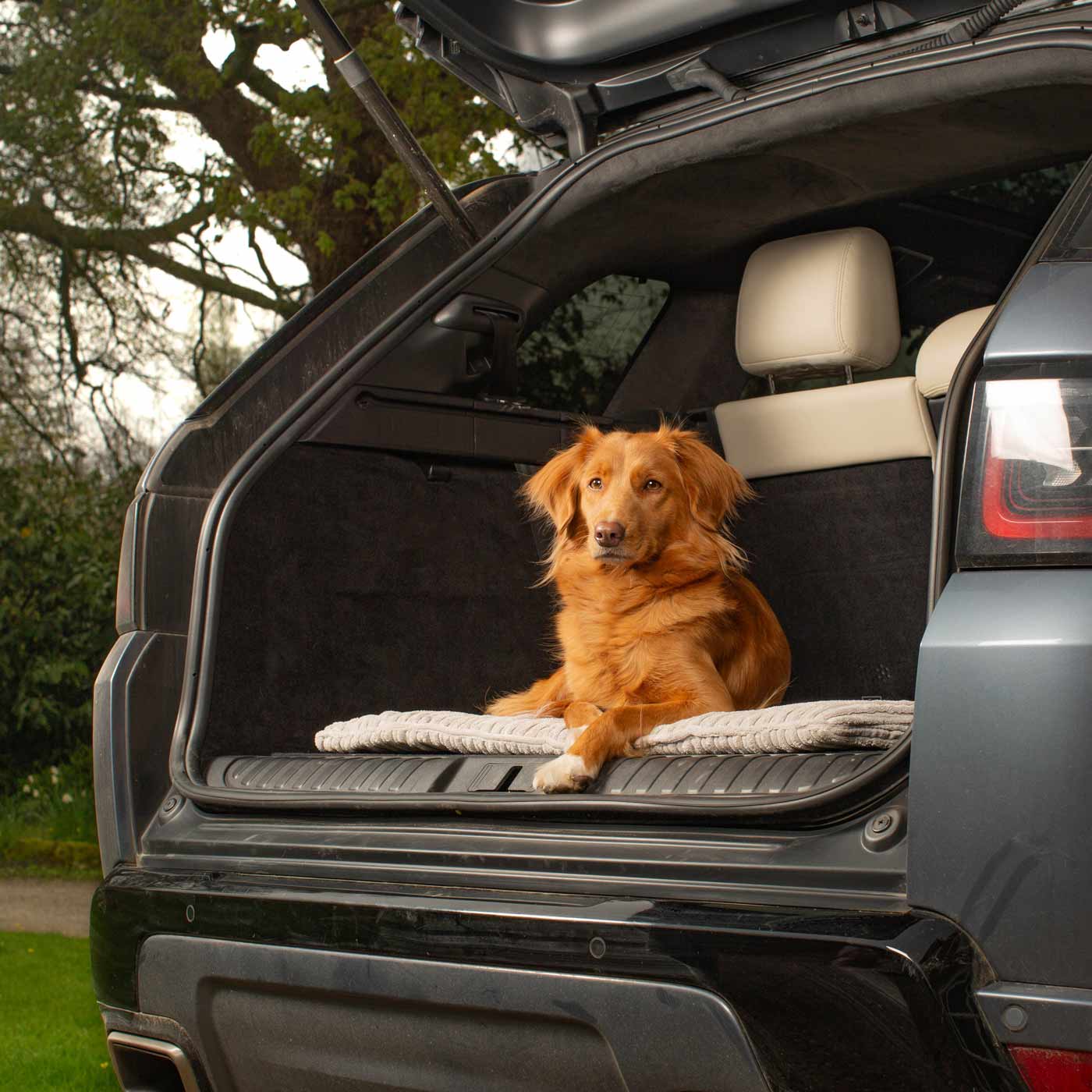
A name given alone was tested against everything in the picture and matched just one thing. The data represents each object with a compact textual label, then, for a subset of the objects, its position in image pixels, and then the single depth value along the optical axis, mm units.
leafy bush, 9375
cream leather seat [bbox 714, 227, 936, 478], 3459
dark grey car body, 1706
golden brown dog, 3154
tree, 9547
